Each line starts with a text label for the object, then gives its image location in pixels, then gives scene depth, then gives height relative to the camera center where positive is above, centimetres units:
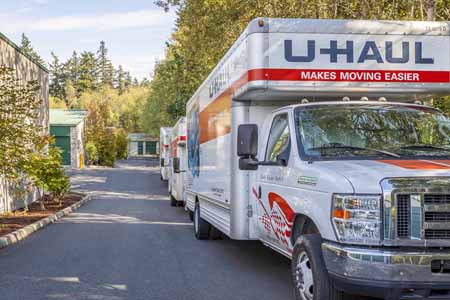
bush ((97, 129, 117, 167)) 5931 +47
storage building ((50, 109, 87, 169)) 5188 +155
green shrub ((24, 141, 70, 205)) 1981 -66
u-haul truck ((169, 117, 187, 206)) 1839 -32
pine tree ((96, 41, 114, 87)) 13825 +2009
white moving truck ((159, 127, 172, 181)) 3083 -11
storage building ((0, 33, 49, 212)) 1767 +280
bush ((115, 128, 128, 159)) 6962 +134
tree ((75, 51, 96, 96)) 12331 +1707
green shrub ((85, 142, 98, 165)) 5706 +28
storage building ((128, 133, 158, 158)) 10375 +143
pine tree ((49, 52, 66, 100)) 12375 +1573
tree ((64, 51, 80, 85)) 12619 +1772
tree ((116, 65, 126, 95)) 15538 +1945
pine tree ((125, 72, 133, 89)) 16932 +2110
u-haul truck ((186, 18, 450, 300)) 516 -2
